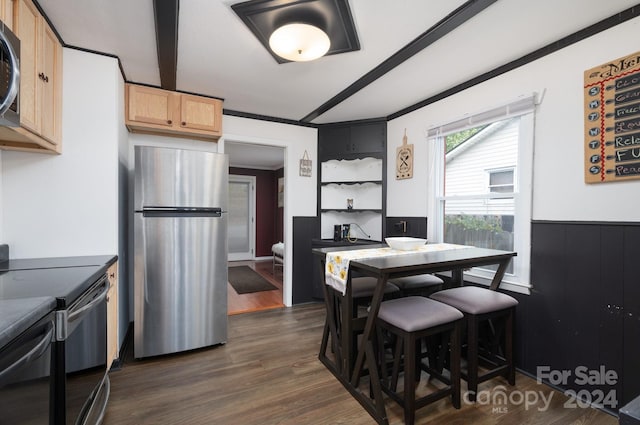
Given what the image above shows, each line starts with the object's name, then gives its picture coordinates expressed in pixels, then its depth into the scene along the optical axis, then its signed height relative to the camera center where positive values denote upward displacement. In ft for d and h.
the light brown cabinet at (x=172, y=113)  8.36 +2.97
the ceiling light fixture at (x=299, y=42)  5.46 +3.33
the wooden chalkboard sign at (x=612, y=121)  5.31 +1.77
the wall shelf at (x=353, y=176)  11.69 +1.49
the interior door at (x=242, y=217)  22.33 -0.59
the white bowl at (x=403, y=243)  7.20 -0.83
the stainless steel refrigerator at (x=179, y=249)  7.38 -1.08
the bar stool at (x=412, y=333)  5.08 -2.24
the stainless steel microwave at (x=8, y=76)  3.84 +1.82
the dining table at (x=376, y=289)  5.43 -1.70
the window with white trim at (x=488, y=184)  7.02 +0.77
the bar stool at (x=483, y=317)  5.90 -2.23
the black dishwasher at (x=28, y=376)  2.54 -1.68
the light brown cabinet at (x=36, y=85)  4.83 +2.36
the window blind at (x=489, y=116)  6.88 +2.56
